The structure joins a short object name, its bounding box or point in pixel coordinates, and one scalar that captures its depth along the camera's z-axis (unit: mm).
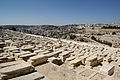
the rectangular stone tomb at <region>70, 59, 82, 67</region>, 5768
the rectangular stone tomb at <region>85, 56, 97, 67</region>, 6344
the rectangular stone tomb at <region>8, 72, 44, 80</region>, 3346
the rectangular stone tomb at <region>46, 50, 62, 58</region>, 6295
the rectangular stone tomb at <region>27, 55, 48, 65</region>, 4872
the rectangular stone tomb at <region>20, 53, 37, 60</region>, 5535
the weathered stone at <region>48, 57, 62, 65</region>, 5483
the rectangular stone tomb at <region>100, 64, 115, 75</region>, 4895
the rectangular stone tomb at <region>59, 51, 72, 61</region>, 6760
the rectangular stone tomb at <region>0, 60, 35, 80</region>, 3326
